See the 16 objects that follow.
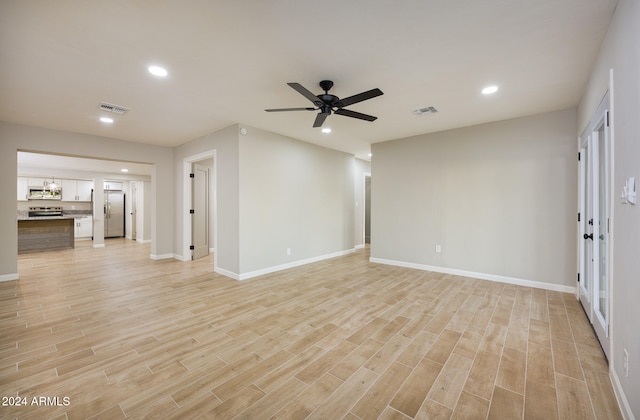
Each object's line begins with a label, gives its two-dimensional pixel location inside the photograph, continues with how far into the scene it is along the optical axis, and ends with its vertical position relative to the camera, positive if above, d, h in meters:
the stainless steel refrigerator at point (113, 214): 9.77 -0.20
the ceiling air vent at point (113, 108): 3.56 +1.43
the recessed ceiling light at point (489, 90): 3.04 +1.43
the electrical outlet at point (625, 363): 1.53 -0.94
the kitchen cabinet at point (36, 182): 8.41 +0.90
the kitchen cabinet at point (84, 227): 9.30 -0.67
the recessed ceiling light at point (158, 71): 2.62 +1.43
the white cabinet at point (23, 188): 8.30 +0.68
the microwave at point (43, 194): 8.41 +0.51
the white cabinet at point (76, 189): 9.06 +0.70
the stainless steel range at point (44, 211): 8.40 -0.07
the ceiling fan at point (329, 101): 2.46 +1.10
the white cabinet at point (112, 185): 9.74 +0.90
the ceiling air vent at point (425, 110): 3.68 +1.43
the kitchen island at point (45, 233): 6.83 -0.68
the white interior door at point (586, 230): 2.96 -0.28
